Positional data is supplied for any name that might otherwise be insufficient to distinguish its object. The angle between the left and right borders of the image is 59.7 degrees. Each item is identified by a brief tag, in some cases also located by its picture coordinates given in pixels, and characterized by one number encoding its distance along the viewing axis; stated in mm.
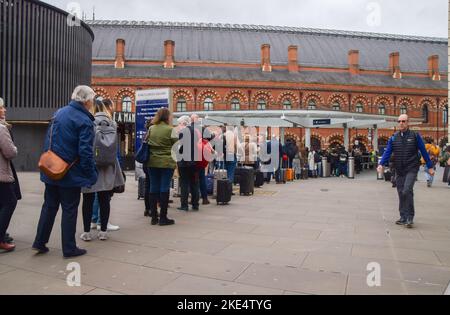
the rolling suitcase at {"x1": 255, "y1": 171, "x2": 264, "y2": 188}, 13062
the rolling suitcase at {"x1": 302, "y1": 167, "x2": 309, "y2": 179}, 18109
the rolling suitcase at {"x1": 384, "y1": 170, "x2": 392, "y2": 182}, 16886
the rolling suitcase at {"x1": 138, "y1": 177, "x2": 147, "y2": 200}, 9376
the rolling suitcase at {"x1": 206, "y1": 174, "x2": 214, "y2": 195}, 10242
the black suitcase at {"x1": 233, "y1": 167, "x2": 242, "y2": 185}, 11094
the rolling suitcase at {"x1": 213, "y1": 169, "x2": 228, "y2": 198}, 9533
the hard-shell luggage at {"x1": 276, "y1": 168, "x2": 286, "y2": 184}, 15056
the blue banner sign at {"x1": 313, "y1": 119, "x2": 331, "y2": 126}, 19172
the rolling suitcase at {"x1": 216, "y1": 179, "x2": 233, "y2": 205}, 8828
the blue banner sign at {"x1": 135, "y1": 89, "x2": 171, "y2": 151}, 9648
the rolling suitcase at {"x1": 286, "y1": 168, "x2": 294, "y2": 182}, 16531
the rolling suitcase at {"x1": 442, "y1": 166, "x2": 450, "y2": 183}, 14823
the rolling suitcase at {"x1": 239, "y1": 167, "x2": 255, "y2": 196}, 10693
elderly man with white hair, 4512
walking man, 6754
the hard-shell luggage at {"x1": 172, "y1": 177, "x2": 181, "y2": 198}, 10312
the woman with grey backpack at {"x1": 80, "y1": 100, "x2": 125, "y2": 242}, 5391
